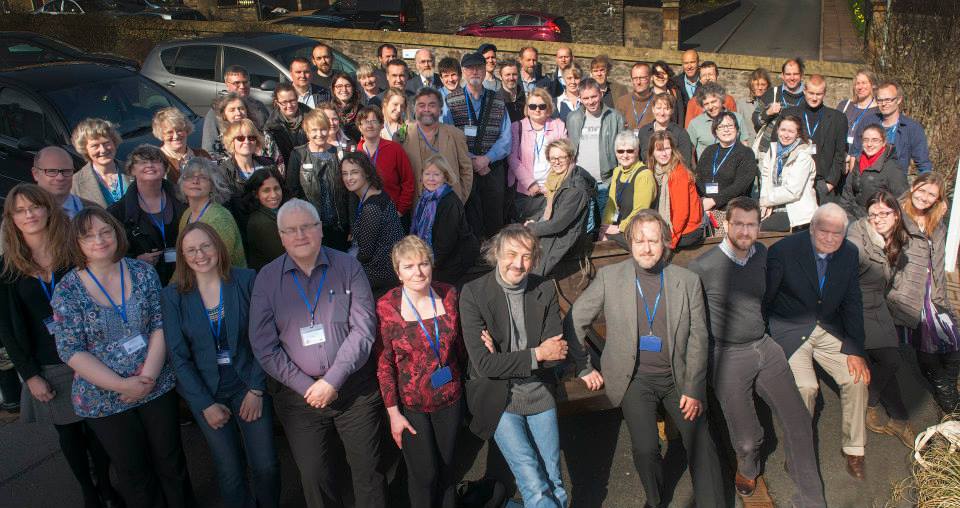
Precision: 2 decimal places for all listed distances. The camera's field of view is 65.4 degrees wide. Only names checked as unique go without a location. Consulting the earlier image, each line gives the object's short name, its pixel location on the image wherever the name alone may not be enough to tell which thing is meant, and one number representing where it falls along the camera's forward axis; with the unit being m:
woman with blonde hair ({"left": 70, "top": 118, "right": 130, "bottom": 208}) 5.25
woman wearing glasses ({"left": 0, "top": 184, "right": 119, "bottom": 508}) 4.09
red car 21.97
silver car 11.16
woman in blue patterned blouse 3.90
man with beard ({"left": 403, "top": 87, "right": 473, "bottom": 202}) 6.11
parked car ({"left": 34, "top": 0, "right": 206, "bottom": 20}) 22.16
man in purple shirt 3.96
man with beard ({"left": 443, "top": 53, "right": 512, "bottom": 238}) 6.69
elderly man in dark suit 4.65
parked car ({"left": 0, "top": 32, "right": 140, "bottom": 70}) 13.82
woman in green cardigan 4.64
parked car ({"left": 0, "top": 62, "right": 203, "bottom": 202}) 7.73
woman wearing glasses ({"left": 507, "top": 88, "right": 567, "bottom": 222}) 6.55
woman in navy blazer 3.96
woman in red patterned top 4.02
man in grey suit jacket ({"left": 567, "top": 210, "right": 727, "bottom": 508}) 4.19
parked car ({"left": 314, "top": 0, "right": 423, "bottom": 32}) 22.75
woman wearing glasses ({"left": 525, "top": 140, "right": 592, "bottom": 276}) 5.42
